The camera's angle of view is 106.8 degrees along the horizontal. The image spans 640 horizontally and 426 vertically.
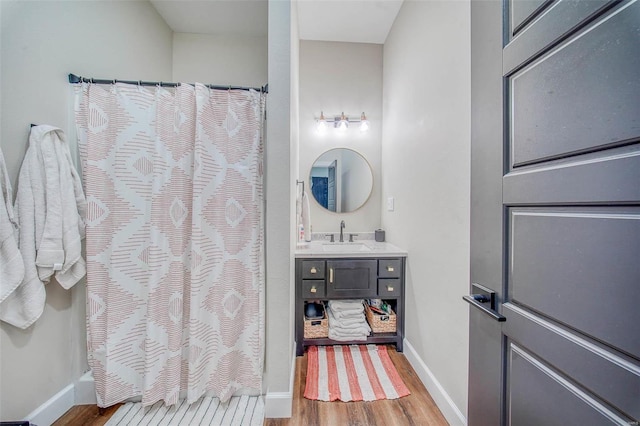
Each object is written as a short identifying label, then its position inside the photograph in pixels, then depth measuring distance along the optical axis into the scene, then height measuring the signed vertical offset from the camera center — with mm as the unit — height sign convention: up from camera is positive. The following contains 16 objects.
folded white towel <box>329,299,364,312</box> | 2033 -799
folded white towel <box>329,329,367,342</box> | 1995 -1058
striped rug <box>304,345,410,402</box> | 1532 -1162
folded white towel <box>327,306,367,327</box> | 2010 -910
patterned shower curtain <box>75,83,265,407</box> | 1339 -149
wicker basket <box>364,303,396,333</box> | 2029 -948
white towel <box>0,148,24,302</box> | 1079 -170
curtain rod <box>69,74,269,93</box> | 1348 +742
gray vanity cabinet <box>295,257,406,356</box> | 1966 -583
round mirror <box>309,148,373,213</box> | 2627 +334
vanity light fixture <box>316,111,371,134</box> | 2547 +970
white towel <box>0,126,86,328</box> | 1164 -56
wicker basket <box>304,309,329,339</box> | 2012 -986
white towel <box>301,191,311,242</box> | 2294 -39
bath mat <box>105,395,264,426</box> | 1326 -1166
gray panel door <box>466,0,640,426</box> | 447 -1
